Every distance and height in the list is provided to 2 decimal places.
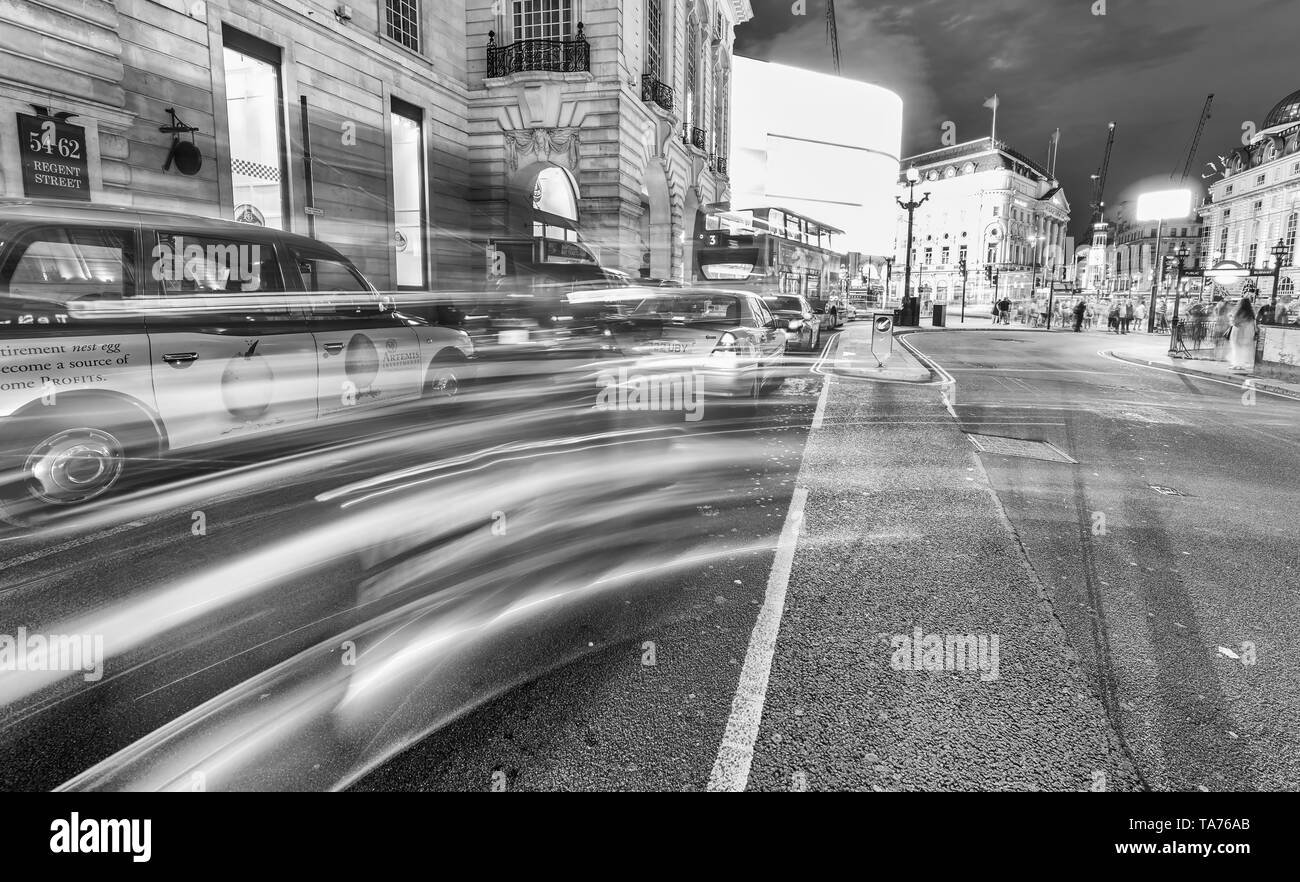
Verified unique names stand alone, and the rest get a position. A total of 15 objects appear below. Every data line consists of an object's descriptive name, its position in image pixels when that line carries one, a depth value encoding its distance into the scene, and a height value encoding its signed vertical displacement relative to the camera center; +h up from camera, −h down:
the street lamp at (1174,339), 22.54 -0.28
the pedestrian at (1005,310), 48.00 +1.11
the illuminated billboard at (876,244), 38.93 +9.81
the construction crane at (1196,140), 132.38 +34.84
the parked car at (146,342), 4.63 -0.19
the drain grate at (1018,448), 8.11 -1.36
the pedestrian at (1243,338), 17.70 -0.17
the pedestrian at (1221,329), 20.05 +0.04
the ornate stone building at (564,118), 24.38 +6.69
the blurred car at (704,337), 9.30 -0.19
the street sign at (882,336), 17.80 -0.27
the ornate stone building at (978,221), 121.88 +18.00
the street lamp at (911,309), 40.16 +0.91
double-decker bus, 26.59 +2.74
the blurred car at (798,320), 21.27 +0.13
